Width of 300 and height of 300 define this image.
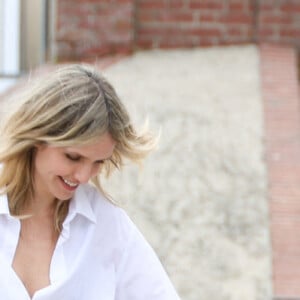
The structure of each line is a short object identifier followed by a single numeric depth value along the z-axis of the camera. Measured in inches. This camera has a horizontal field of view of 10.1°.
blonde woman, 199.3
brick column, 388.8
